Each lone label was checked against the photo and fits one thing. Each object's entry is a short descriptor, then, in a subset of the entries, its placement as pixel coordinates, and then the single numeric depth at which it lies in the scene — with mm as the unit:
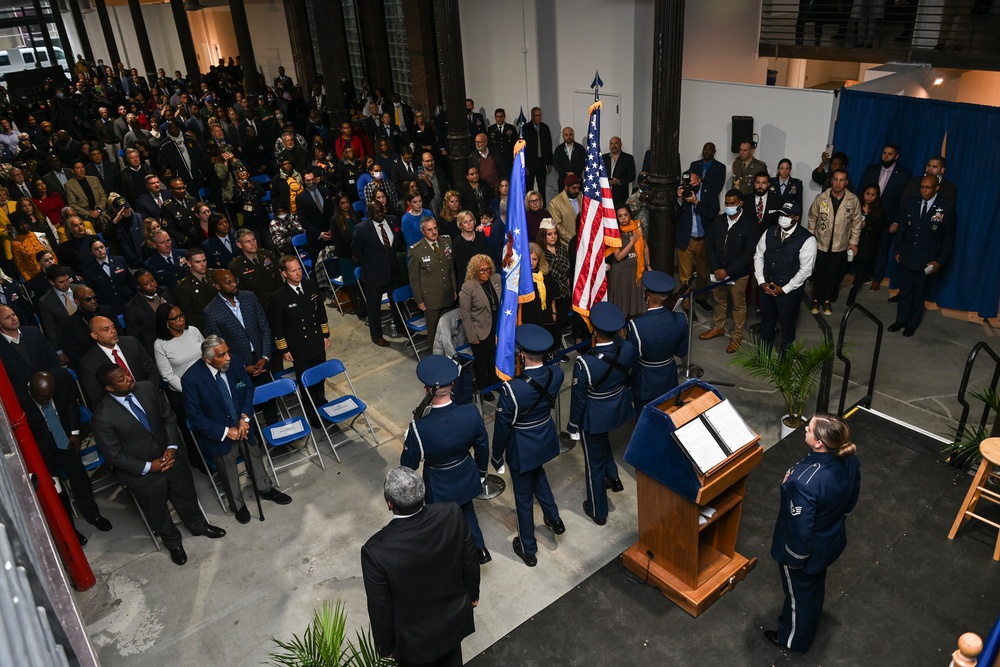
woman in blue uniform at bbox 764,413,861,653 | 4191
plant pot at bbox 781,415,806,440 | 6934
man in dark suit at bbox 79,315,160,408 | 6090
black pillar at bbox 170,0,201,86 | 21531
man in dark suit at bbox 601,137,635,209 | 11320
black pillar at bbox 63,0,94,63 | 32094
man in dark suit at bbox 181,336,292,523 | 5973
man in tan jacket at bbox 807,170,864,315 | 8680
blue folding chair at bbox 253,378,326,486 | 6748
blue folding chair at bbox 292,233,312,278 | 10461
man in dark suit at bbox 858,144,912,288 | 9242
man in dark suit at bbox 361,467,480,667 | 3850
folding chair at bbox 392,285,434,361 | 8812
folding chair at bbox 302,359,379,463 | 7074
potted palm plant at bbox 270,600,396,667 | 3822
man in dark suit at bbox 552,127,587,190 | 12055
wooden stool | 5109
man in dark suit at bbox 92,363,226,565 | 5586
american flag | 7246
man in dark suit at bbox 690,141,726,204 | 10079
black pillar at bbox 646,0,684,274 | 7969
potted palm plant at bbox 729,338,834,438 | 6613
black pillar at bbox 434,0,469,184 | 10344
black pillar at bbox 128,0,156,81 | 26264
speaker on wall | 10547
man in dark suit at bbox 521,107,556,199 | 12859
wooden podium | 4805
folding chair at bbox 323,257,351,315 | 10086
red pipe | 5180
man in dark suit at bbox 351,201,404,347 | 8734
